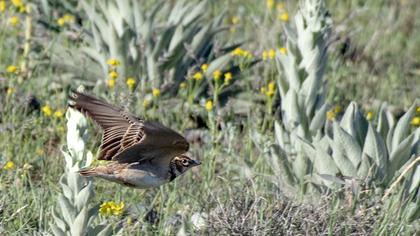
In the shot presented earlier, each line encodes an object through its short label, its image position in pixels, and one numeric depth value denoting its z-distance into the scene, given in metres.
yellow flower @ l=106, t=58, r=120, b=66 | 13.90
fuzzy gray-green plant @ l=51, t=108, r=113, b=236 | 9.19
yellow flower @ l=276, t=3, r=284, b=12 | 19.00
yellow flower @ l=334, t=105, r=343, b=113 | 14.76
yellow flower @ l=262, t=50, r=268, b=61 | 14.87
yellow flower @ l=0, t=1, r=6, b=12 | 15.59
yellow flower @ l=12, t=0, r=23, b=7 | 15.03
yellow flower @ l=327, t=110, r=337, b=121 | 13.92
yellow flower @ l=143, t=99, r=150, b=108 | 13.56
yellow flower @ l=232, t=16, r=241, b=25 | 17.47
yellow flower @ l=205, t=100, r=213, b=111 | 13.10
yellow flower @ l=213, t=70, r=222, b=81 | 13.80
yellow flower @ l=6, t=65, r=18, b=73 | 13.33
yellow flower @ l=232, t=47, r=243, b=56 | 14.66
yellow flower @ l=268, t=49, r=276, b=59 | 15.07
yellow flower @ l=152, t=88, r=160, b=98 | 13.72
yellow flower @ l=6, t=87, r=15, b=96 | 13.44
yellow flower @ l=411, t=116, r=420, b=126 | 14.04
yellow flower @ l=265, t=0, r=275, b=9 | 17.83
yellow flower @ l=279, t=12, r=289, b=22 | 16.78
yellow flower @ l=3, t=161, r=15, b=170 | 11.37
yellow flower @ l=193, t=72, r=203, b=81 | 14.02
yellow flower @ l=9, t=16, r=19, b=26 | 15.22
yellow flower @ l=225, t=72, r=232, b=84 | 14.13
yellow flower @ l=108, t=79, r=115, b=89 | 13.73
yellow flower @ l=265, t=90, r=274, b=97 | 13.93
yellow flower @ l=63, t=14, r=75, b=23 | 15.66
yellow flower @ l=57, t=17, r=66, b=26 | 15.52
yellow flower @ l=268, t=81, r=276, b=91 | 14.23
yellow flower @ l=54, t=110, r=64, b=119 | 12.85
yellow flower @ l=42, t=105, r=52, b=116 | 13.09
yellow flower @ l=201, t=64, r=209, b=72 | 14.15
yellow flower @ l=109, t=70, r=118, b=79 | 13.74
